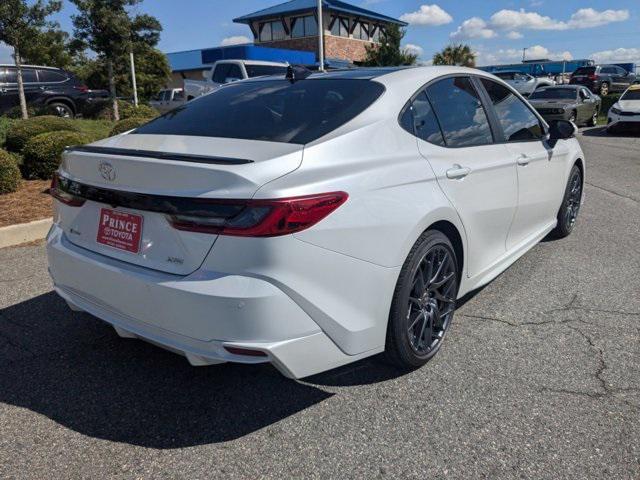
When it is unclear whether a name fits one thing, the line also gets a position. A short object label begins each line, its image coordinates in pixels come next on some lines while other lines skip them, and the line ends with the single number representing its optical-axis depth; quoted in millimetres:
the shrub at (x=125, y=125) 9653
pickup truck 17094
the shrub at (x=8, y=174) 6836
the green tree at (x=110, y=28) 17672
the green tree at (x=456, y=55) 42906
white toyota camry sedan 2203
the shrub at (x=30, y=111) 15055
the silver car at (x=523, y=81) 26812
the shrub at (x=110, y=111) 16625
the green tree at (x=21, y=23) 12898
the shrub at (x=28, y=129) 8695
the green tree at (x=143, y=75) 35406
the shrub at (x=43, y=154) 7680
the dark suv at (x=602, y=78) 31875
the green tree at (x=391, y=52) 32594
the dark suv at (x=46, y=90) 16000
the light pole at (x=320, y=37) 24062
